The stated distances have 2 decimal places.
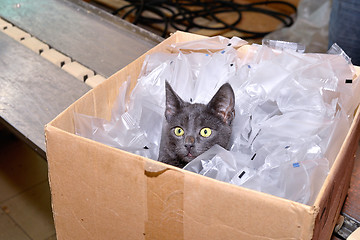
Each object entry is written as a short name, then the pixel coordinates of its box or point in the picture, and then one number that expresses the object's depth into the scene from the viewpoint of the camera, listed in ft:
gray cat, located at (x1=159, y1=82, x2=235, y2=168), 3.33
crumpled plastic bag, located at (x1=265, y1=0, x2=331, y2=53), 8.19
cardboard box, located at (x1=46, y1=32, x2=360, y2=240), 2.05
